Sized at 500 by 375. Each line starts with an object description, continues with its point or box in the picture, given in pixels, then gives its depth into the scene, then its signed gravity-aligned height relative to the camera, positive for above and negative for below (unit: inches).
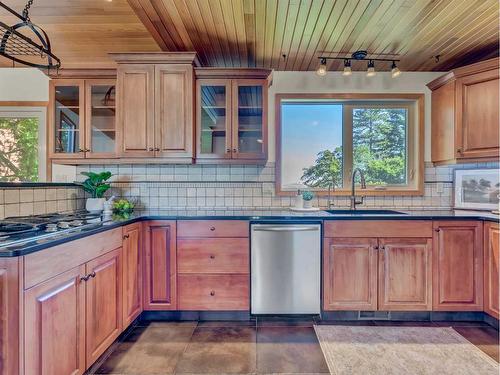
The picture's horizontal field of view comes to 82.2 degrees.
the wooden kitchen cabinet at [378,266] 95.7 -25.9
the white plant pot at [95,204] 106.8 -6.2
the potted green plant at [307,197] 112.9 -3.5
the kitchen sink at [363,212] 111.3 -9.3
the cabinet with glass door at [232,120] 107.4 +25.6
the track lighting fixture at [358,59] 107.5 +49.3
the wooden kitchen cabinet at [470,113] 98.7 +27.5
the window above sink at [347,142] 124.7 +20.3
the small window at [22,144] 122.9 +18.7
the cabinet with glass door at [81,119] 107.3 +26.0
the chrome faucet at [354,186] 114.5 +0.7
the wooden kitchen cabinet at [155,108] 104.0 +29.1
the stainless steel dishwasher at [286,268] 95.7 -26.8
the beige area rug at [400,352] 71.7 -45.2
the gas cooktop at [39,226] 54.2 -8.9
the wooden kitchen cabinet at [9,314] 44.8 -19.9
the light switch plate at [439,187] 121.9 +0.7
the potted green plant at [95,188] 106.9 -0.2
